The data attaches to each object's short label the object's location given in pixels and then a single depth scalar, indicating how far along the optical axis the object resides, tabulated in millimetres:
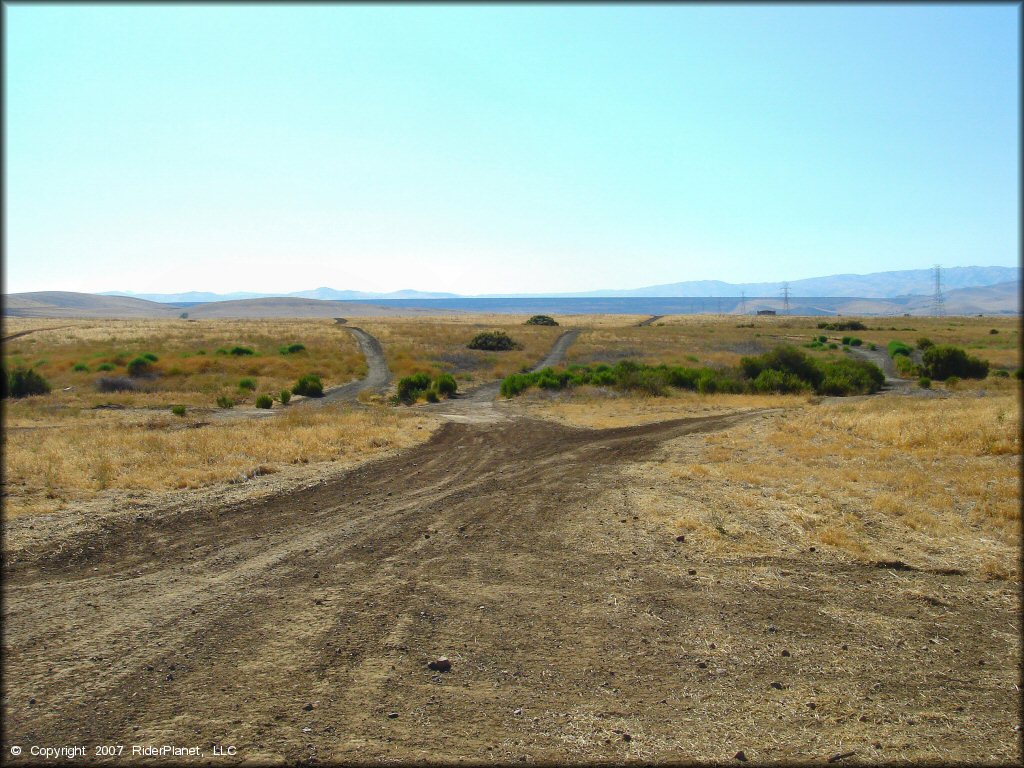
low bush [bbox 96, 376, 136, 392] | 36750
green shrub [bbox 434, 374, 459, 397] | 36200
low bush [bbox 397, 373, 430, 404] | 35031
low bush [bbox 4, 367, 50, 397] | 32469
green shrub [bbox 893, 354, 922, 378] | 43781
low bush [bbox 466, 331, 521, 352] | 66869
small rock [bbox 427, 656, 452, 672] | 6477
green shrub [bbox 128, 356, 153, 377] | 41688
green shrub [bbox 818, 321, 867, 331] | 102762
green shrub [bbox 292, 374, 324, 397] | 37656
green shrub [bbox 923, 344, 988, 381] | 41000
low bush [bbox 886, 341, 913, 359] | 57181
